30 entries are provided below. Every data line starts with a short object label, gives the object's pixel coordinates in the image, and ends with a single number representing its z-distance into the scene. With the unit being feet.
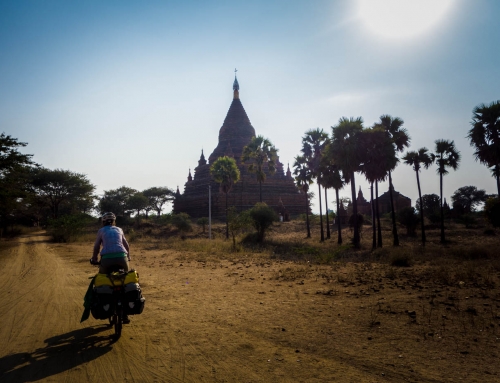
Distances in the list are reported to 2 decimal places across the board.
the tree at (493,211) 71.20
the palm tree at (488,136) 69.56
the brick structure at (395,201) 164.66
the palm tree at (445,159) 83.25
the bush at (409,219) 100.37
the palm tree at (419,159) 84.64
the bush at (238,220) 80.28
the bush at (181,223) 123.44
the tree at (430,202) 155.53
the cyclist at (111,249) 17.34
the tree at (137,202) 166.61
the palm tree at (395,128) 77.56
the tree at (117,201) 165.29
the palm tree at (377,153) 70.54
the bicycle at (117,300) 15.94
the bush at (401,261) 41.29
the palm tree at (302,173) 99.81
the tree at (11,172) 74.82
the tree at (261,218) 86.53
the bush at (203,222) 126.93
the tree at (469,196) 193.98
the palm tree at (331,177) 86.19
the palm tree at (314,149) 96.27
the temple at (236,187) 166.71
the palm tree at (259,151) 122.01
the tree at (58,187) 139.95
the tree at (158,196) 188.85
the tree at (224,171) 115.14
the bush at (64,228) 91.81
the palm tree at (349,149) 71.51
